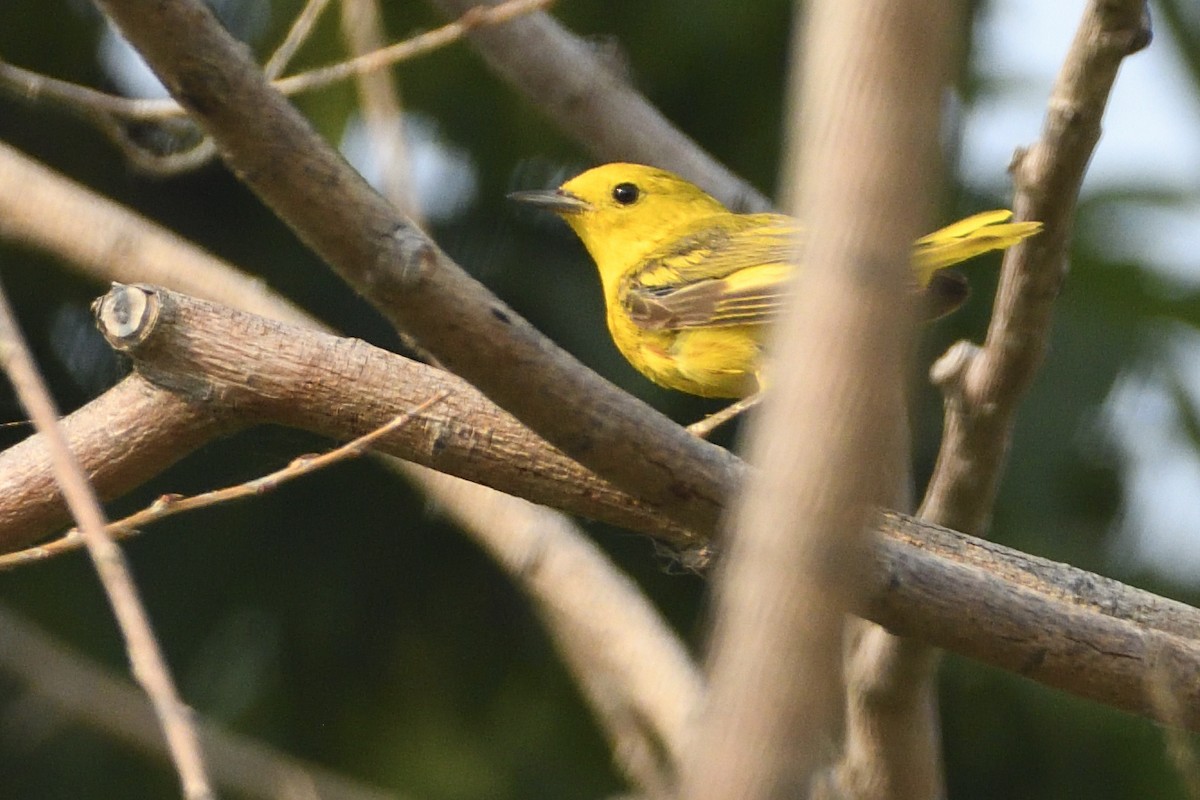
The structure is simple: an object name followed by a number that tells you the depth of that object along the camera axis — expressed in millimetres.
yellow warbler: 7570
